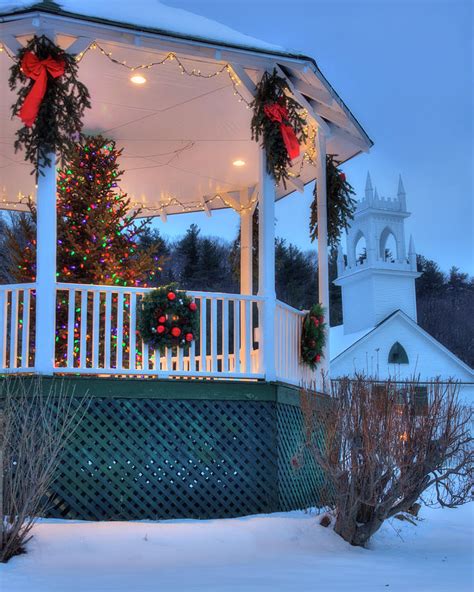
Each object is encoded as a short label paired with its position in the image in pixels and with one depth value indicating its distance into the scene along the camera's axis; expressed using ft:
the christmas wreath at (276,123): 27.94
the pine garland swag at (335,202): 35.22
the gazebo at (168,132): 25.16
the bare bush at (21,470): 19.49
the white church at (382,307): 107.55
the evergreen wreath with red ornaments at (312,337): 31.22
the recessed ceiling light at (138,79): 28.37
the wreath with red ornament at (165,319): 26.02
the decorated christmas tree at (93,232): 31.78
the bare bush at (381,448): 22.67
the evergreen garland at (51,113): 25.11
